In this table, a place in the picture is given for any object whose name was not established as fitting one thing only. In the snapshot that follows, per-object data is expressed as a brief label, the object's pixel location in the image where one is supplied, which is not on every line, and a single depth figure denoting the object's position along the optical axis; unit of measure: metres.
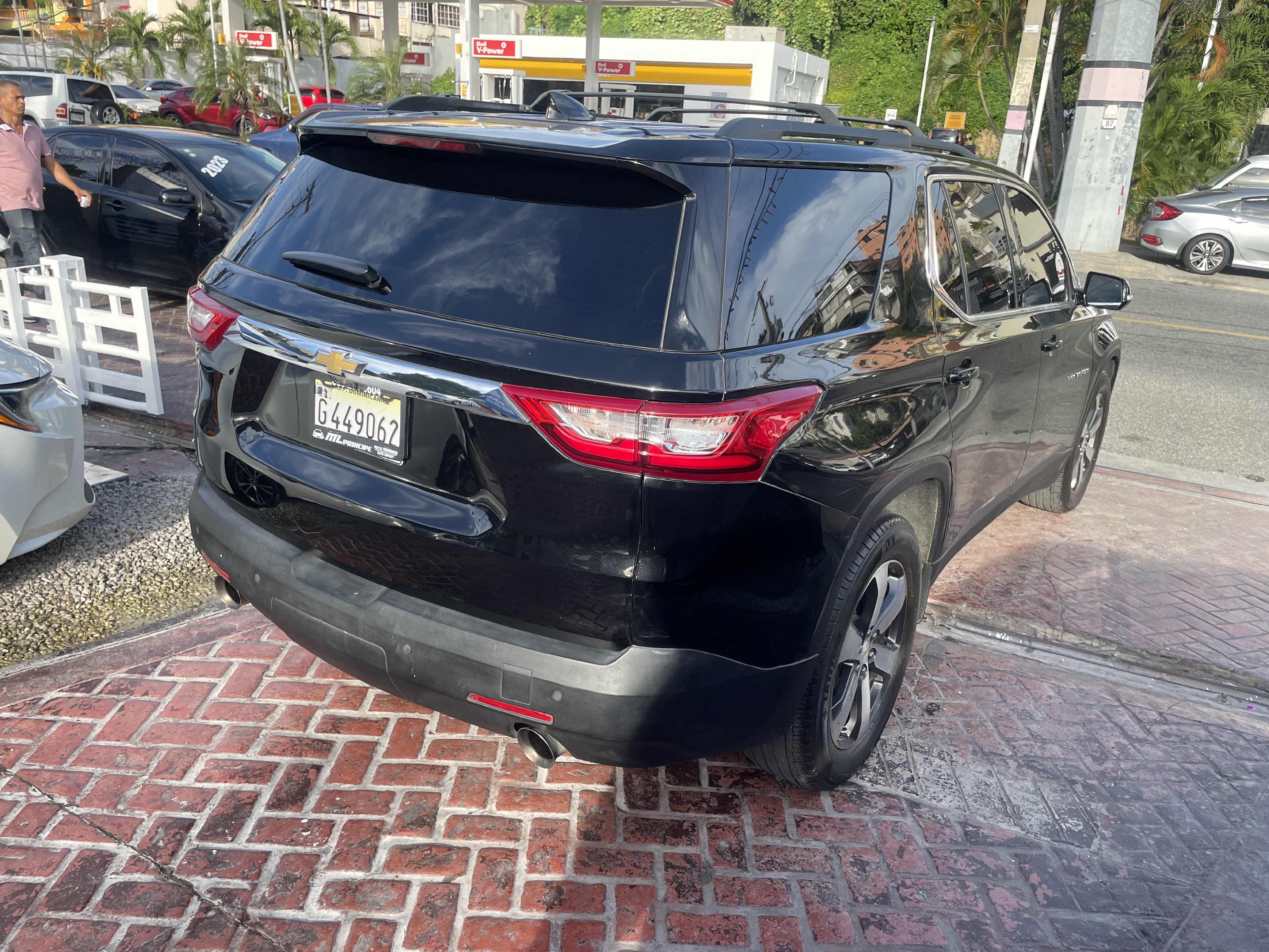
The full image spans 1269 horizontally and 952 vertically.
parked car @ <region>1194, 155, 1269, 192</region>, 18.09
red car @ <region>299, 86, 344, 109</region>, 36.88
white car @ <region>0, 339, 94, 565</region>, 3.88
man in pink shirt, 8.04
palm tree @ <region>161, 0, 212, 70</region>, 50.25
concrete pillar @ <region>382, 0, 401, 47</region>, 30.39
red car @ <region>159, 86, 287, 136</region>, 35.56
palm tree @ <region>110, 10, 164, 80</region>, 52.88
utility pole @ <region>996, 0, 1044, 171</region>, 20.52
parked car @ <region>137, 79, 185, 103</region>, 41.91
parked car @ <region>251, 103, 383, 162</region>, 13.81
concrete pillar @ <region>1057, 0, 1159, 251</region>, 17.33
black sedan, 9.04
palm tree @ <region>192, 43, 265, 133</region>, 36.38
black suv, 2.28
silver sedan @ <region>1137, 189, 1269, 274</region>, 16.62
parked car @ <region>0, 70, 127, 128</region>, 23.36
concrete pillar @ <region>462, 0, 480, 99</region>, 24.11
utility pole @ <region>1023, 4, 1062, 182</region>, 23.20
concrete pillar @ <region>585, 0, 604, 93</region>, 23.53
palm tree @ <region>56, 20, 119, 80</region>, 52.25
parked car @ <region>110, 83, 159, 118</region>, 34.81
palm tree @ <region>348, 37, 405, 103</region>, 38.75
